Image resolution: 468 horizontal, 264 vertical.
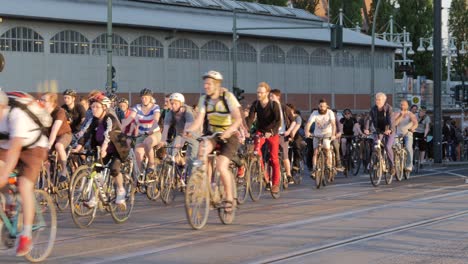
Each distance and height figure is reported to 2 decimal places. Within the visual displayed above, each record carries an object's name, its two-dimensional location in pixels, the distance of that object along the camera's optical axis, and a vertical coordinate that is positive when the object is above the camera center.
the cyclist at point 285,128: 18.02 -0.46
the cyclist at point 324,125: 19.62 -0.45
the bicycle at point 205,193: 11.86 -1.04
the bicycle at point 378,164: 19.55 -1.21
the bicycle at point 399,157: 20.90 -1.16
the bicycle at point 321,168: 19.28 -1.24
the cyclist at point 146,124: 16.58 -0.31
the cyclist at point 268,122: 16.52 -0.31
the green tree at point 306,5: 90.94 +8.50
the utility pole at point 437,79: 29.50 +0.59
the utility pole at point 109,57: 34.91 +1.63
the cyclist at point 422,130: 26.59 -0.77
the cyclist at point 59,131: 14.98 -0.38
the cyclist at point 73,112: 17.48 -0.11
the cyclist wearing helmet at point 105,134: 12.92 -0.37
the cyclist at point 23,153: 8.96 -0.42
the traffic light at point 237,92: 46.77 +0.49
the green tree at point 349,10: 90.75 +7.99
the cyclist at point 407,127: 21.85 -0.56
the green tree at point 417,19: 89.75 +7.09
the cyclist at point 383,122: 20.09 -0.41
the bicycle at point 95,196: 12.30 -1.10
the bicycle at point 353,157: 24.56 -1.34
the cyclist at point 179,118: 16.19 -0.22
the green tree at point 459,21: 111.50 +8.49
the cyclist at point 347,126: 25.31 -0.62
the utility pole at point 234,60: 49.10 +2.19
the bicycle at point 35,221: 9.19 -1.05
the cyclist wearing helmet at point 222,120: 12.27 -0.20
